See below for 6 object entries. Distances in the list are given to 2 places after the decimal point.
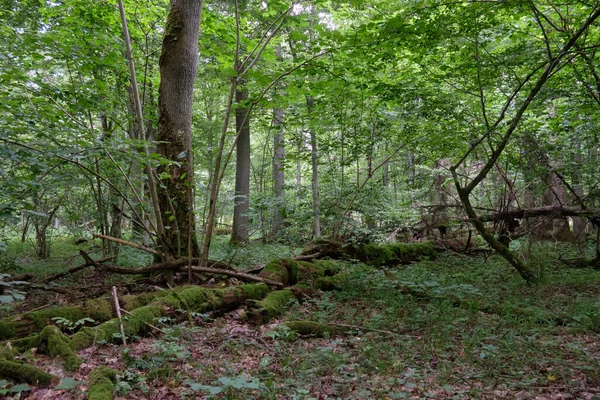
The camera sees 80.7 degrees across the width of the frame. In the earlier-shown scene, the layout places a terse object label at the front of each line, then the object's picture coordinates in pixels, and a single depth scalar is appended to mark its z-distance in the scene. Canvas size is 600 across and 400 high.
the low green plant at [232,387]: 2.35
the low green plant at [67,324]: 3.37
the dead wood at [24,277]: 5.49
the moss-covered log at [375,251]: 7.96
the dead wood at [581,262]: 7.50
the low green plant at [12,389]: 2.36
